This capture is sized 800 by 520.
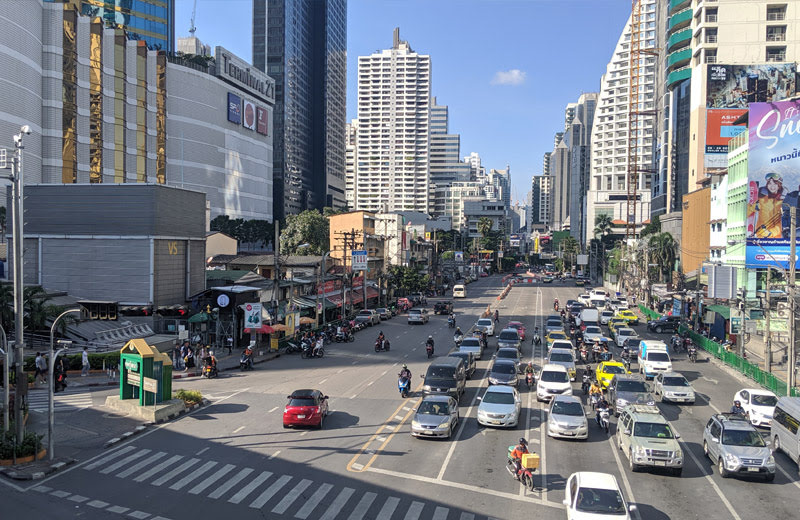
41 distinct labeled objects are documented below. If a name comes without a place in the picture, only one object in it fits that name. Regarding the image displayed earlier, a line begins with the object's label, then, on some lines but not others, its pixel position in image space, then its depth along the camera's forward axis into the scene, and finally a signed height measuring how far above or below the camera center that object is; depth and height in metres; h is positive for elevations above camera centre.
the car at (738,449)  18.30 -5.87
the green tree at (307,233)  98.25 +1.33
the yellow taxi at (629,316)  63.31 -6.92
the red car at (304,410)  23.42 -6.16
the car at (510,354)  36.47 -6.25
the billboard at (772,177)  51.66 +5.95
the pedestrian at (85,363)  33.80 -6.61
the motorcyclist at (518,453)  17.80 -5.78
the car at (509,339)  43.06 -6.38
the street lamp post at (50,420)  19.77 -5.63
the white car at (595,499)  14.10 -5.65
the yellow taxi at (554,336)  45.12 -6.34
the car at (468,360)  33.04 -6.11
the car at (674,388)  29.31 -6.47
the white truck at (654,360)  35.16 -6.25
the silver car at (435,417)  21.94 -6.04
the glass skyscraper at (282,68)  176.88 +48.47
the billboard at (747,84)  92.38 +24.41
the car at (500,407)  23.67 -6.08
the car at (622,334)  47.95 -6.55
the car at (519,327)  49.27 -6.52
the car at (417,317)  63.16 -7.22
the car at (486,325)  51.66 -6.51
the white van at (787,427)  20.17 -5.82
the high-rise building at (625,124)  189.60 +37.60
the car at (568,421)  22.25 -6.10
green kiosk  25.41 -5.39
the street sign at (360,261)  68.62 -1.98
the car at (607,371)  31.09 -6.20
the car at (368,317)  60.73 -7.14
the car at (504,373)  30.30 -6.13
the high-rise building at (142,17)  107.50 +38.55
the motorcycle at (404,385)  29.18 -6.46
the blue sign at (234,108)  122.00 +25.25
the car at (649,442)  18.67 -5.82
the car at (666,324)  59.16 -7.03
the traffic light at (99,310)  46.03 -5.12
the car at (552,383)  27.98 -6.04
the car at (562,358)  33.91 -6.04
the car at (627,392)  26.38 -6.07
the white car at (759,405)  25.61 -6.30
